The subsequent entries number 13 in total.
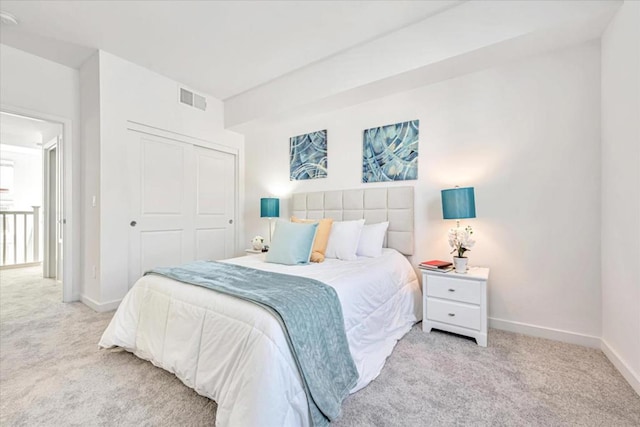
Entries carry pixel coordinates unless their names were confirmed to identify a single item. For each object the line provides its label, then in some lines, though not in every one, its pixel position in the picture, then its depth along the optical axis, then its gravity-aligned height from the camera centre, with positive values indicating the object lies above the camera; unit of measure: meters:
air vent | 3.71 +1.57
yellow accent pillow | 2.64 -0.28
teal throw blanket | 1.30 -0.58
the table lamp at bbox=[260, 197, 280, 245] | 3.85 +0.07
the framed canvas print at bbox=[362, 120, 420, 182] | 2.98 +0.66
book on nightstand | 2.45 -0.48
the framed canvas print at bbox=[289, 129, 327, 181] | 3.64 +0.77
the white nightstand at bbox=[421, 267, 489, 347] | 2.22 -0.76
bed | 1.20 -0.69
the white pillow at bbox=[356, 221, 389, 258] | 2.80 -0.29
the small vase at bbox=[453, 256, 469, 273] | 2.39 -0.46
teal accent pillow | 2.47 -0.29
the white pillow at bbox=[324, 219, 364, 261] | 2.71 -0.28
